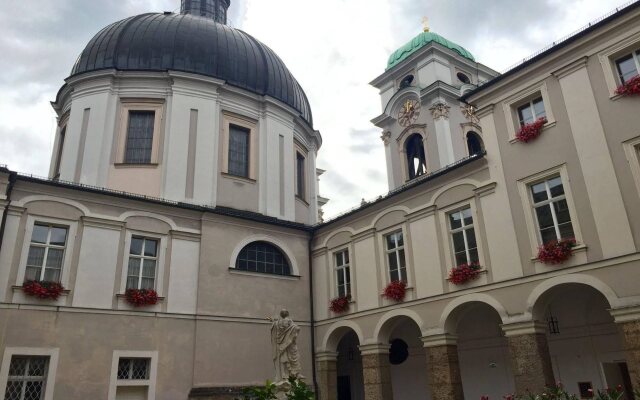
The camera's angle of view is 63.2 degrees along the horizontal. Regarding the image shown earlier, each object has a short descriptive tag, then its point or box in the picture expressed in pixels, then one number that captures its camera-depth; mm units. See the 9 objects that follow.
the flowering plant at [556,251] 13461
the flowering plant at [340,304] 19719
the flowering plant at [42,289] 15492
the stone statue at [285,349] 15438
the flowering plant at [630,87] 12906
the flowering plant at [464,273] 15656
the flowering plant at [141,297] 17172
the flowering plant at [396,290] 17688
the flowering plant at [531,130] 14852
